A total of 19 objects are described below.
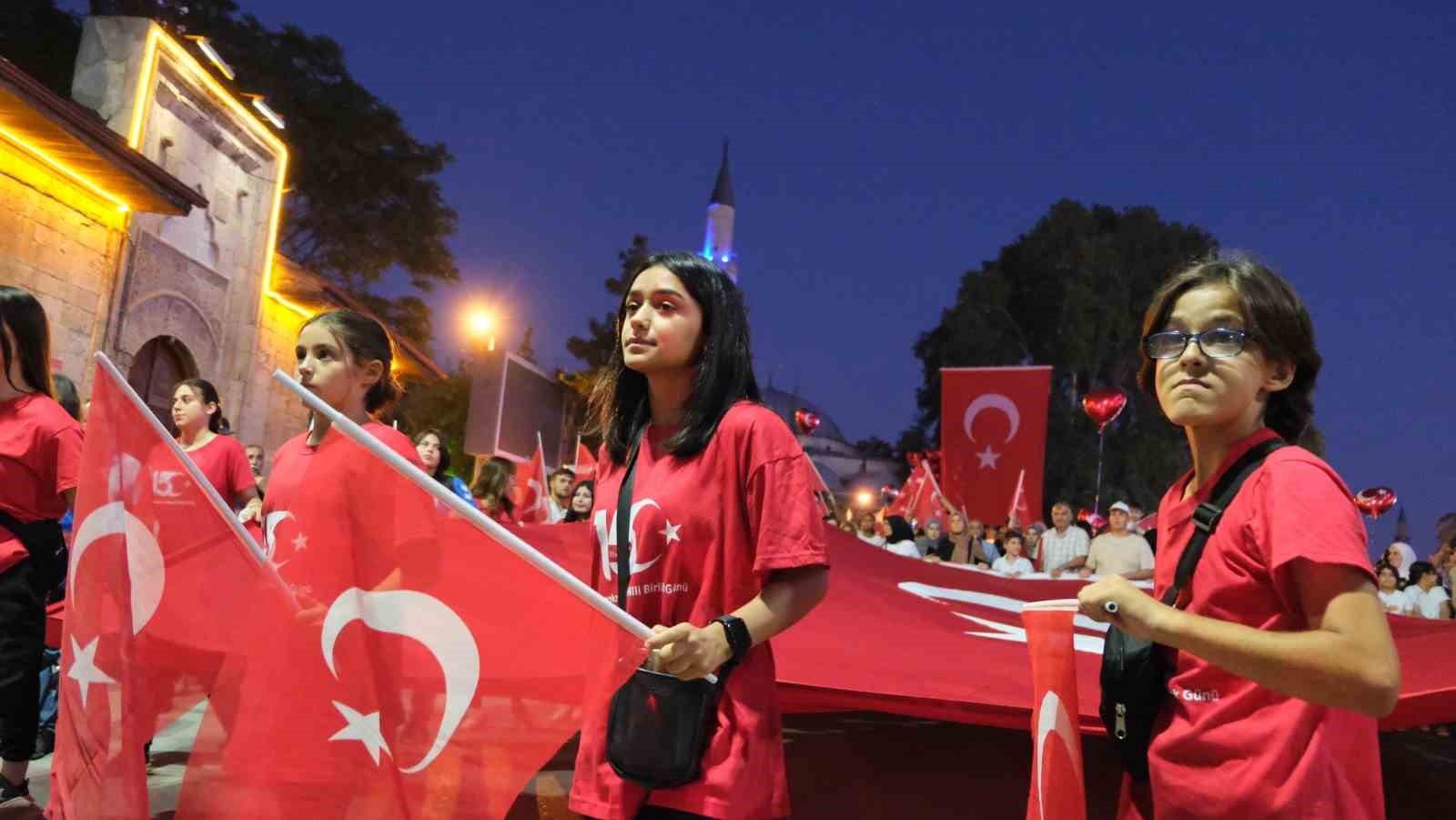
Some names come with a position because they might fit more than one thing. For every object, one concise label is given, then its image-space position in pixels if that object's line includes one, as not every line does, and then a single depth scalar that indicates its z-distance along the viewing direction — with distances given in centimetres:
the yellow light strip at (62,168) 1095
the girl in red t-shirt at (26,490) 382
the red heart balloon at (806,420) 2442
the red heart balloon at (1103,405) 1809
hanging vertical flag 1342
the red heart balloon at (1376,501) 2016
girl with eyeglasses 155
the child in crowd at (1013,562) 1149
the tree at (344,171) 2789
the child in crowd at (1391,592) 1066
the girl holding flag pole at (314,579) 219
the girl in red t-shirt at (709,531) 195
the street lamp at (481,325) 2055
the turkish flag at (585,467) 1270
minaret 8062
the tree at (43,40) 2033
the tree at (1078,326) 3447
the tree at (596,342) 3838
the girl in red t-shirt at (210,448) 538
